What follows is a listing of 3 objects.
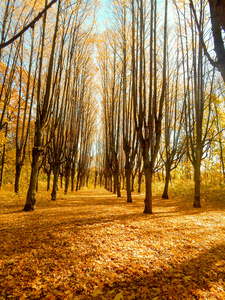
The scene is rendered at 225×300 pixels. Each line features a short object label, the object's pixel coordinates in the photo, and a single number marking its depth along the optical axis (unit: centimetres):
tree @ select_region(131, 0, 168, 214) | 532
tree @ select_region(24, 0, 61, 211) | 548
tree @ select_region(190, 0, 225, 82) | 190
